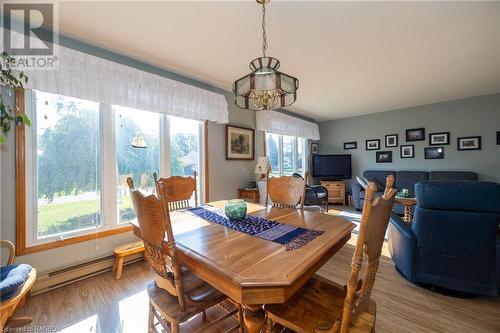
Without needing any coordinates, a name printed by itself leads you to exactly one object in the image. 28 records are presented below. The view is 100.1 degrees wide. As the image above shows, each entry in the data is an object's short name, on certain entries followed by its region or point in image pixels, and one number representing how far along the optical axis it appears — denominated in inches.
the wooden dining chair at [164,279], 39.4
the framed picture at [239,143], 143.5
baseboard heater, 77.2
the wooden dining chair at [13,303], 49.1
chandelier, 56.1
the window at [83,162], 79.4
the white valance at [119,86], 79.2
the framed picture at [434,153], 185.8
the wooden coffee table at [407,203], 126.3
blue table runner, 47.2
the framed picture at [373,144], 217.9
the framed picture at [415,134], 193.8
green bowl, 63.0
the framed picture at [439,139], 183.5
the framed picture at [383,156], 211.0
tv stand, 228.5
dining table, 32.3
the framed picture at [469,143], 170.1
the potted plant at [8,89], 64.6
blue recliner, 65.5
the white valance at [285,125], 167.1
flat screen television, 231.0
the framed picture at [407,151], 199.2
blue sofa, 169.6
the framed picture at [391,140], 207.2
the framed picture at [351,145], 232.4
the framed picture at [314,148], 249.8
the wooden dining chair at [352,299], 30.1
